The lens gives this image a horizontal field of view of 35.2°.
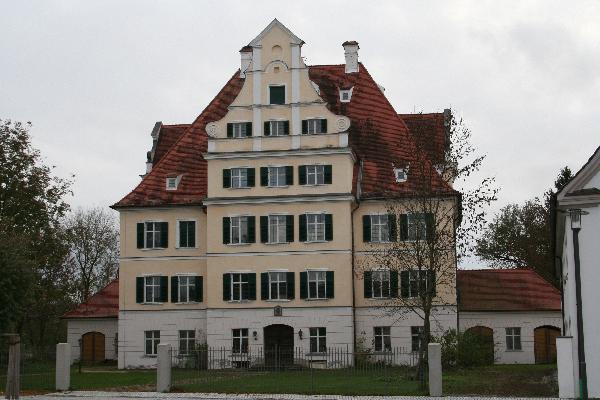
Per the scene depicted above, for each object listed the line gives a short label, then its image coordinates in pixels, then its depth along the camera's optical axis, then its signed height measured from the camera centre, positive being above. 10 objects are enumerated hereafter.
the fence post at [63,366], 31.11 -1.39
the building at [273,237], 46.38 +4.15
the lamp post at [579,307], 23.67 +0.26
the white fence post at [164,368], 29.92 -1.44
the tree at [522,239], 69.31 +6.03
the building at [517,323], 49.12 -0.24
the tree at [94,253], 77.56 +5.85
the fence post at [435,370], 27.66 -1.49
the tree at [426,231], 35.53 +3.55
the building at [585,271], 25.98 +1.32
